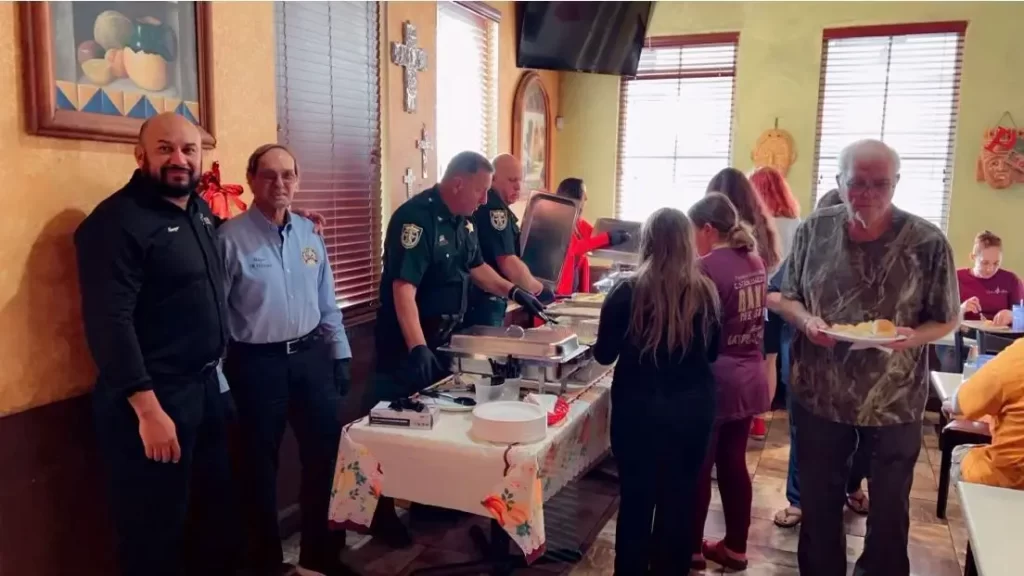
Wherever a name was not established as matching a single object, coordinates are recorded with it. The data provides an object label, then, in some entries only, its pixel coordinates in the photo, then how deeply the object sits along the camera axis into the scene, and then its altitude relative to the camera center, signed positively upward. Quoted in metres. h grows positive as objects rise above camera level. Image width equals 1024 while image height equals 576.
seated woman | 4.06 -0.47
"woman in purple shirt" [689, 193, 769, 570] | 2.44 -0.53
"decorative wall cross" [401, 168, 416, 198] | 3.64 +0.02
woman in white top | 3.45 -0.05
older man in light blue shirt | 2.31 -0.53
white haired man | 2.07 -0.44
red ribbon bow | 2.40 -0.04
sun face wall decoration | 5.03 +0.26
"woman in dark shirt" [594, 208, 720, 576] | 2.09 -0.55
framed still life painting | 1.93 +0.31
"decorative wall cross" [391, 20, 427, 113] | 3.49 +0.57
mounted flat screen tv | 4.74 +0.95
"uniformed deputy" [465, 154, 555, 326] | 3.05 -0.28
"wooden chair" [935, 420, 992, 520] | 2.81 -0.89
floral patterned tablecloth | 1.92 -0.75
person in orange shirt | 1.96 -0.55
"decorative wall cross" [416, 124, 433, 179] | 3.73 +0.18
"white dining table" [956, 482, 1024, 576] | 1.40 -0.66
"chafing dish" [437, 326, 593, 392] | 2.36 -0.52
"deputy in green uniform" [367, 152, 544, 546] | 2.55 -0.31
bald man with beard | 1.87 -0.39
